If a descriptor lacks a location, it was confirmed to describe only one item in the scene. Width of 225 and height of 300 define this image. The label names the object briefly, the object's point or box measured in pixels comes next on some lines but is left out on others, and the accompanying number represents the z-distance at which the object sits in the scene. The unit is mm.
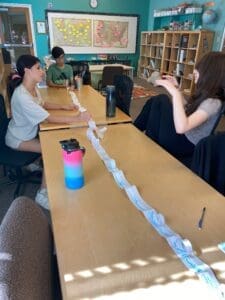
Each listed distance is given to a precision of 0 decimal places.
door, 6637
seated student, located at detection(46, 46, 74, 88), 3285
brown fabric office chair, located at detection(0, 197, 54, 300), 516
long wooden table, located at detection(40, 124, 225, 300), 637
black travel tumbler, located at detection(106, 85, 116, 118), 1880
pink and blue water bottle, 962
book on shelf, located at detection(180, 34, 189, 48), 5805
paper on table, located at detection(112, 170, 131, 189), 1075
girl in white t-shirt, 1818
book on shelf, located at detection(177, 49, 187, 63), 5945
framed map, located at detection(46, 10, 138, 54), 6949
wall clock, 7047
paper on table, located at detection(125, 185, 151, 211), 940
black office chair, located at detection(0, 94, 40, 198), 1896
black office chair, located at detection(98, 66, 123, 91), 5023
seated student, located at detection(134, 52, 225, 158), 1439
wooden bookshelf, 5468
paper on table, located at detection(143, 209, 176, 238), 812
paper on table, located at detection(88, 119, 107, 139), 1664
